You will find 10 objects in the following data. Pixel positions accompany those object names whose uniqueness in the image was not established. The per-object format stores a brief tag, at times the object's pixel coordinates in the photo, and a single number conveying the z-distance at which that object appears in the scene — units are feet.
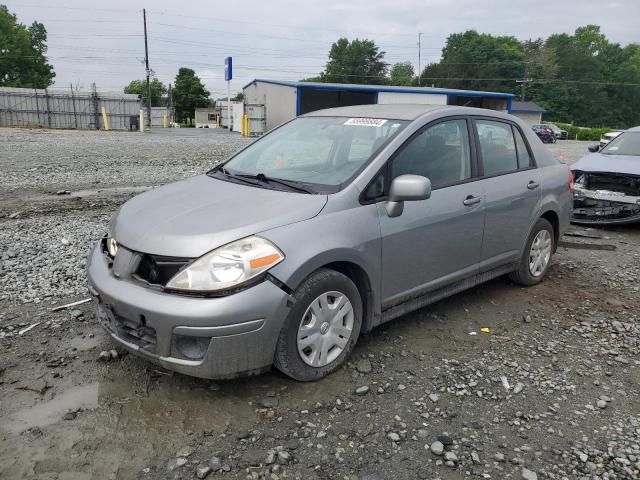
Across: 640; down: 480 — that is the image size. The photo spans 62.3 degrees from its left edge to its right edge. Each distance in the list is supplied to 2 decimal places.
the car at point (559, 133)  157.21
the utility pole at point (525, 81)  276.00
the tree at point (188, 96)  297.74
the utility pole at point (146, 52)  169.16
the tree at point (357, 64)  344.08
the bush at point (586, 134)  212.84
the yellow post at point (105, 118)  132.26
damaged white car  26.00
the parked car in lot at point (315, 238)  9.73
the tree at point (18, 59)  222.48
